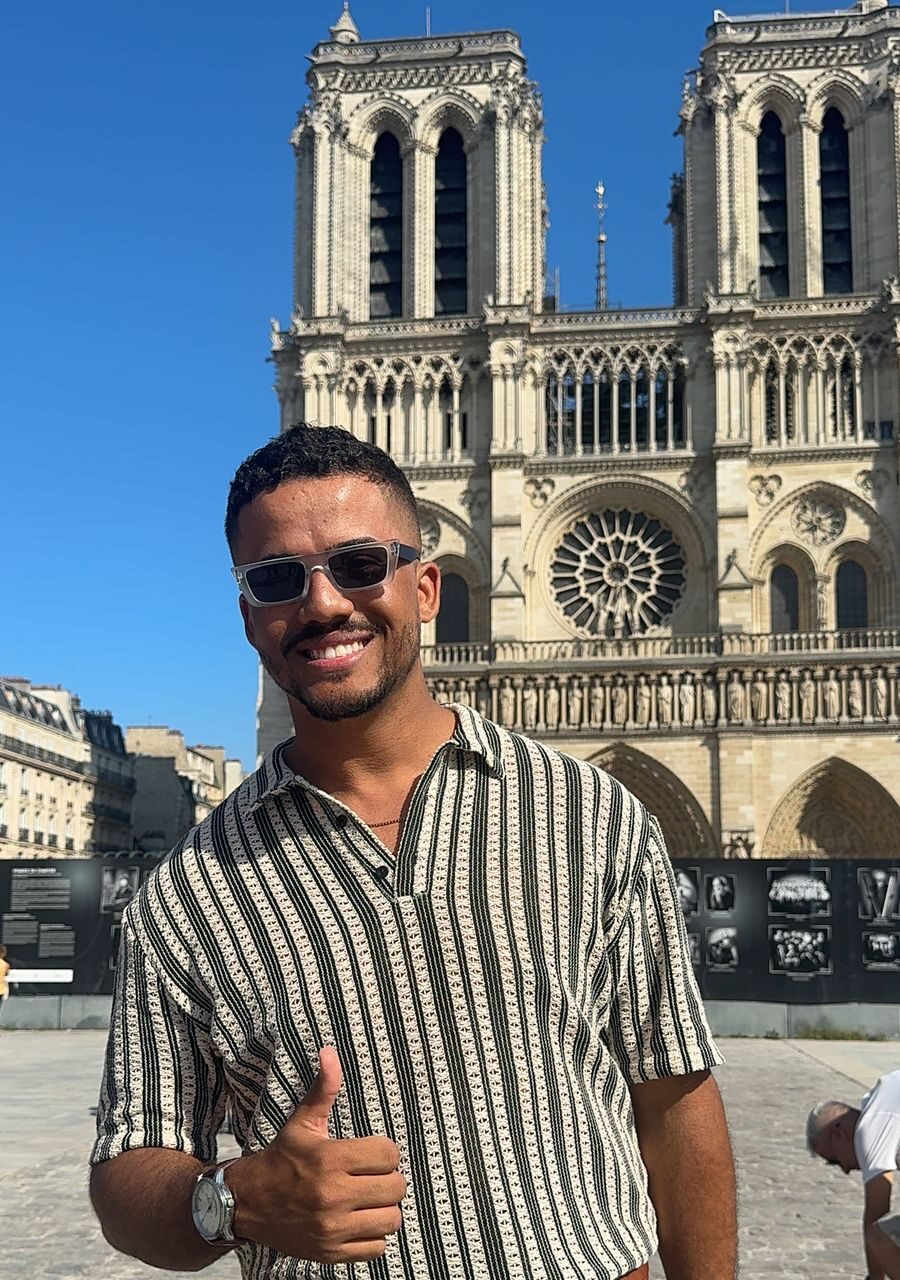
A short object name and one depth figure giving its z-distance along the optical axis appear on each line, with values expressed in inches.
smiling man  64.2
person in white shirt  154.3
